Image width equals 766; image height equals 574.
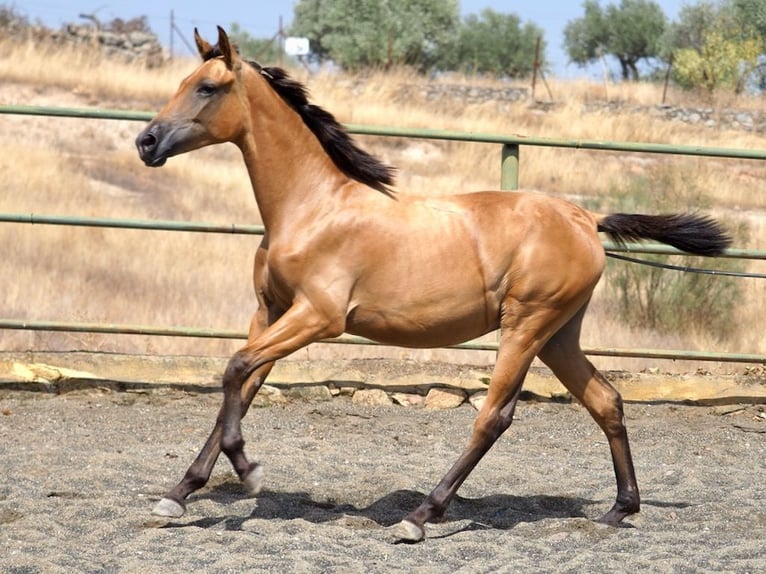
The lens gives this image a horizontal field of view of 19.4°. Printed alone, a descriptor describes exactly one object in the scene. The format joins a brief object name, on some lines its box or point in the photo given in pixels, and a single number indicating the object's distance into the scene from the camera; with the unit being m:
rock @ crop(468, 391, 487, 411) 13.62
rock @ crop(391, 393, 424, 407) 13.66
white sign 54.11
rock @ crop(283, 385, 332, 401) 13.59
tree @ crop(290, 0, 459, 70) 64.62
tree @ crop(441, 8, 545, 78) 77.39
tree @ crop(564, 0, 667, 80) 77.33
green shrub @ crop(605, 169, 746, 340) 18.13
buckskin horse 8.75
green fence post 13.29
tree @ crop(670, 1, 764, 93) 52.58
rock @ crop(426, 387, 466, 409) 13.66
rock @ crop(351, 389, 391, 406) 13.59
